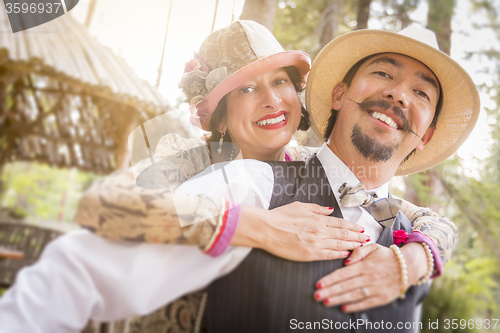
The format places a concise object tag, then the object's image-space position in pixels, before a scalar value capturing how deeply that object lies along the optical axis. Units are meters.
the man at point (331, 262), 0.82
